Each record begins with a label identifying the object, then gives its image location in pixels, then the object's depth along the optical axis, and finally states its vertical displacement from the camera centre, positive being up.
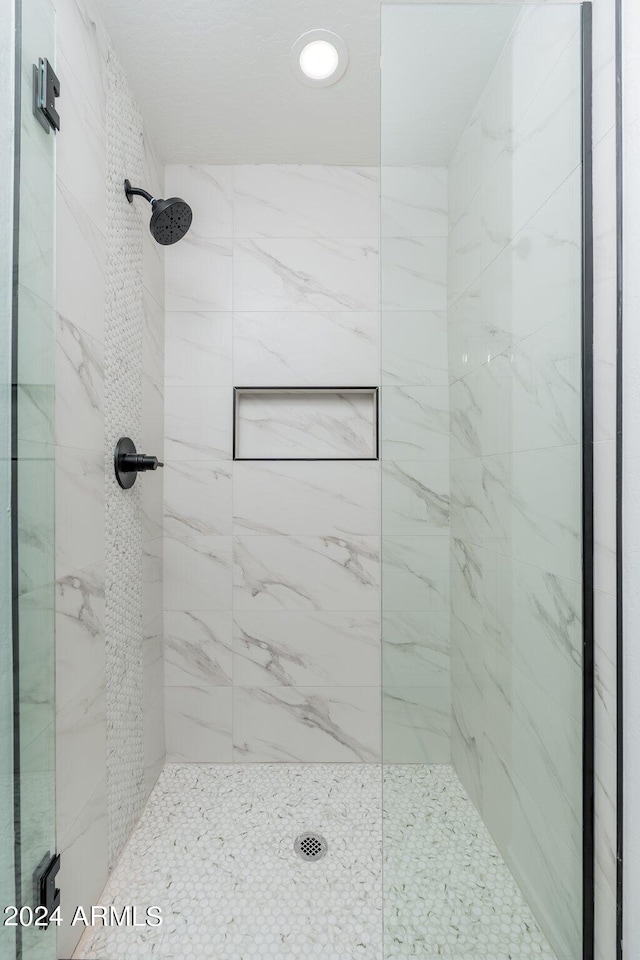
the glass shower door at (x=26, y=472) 0.75 +0.01
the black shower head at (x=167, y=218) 1.47 +0.77
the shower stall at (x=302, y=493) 0.93 -0.03
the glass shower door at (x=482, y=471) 0.94 +0.02
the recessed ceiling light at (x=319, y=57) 1.41 +1.21
